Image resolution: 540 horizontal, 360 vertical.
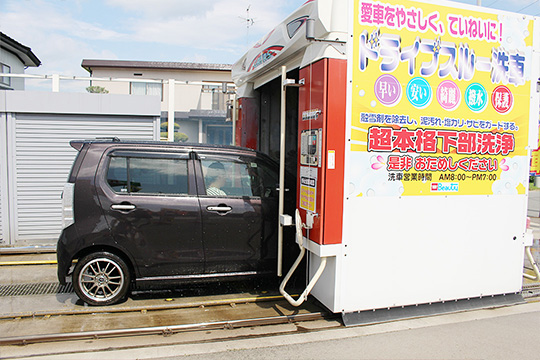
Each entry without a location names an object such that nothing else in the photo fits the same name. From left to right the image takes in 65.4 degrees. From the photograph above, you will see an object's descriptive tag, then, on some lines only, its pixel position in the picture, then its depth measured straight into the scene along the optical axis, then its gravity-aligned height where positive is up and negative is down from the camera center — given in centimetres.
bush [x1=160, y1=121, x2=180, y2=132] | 1546 +111
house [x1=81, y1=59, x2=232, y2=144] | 971 +189
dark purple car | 468 -71
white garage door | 760 -17
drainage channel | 514 -170
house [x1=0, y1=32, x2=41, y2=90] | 1782 +471
